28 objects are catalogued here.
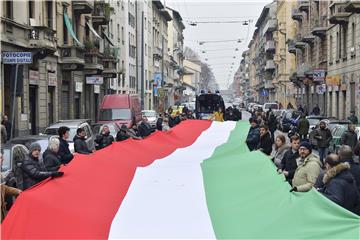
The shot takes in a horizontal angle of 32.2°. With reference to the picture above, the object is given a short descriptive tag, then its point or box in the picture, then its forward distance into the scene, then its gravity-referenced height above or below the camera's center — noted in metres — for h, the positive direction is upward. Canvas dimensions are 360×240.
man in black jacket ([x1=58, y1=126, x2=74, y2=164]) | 12.33 -0.92
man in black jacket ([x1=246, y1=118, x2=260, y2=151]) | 13.08 -0.78
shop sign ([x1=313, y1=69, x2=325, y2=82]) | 43.12 +1.82
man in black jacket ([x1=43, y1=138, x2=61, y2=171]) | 10.85 -0.96
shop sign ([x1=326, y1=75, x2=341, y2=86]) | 42.81 +1.45
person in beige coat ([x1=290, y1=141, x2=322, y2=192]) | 8.51 -0.93
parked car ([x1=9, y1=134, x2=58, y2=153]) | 14.85 -0.94
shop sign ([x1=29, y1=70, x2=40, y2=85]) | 29.85 +1.20
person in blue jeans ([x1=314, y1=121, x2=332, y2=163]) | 19.42 -1.15
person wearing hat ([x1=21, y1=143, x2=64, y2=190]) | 9.52 -1.05
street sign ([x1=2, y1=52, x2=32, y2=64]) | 17.50 +1.25
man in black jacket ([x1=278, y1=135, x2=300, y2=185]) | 9.73 -0.89
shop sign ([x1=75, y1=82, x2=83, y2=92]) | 39.97 +0.99
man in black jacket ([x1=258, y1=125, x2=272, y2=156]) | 12.76 -0.82
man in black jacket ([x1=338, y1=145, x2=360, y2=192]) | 8.50 -0.80
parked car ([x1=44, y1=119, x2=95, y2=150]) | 19.27 -0.88
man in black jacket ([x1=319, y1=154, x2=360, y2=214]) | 7.18 -0.99
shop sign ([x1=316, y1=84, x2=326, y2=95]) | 42.78 +0.85
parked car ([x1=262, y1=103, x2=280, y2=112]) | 61.69 -0.46
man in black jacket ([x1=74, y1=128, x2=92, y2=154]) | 13.93 -0.93
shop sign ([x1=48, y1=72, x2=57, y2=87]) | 33.53 +1.24
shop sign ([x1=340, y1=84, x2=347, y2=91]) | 41.84 +0.96
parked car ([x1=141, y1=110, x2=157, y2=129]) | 43.54 -0.98
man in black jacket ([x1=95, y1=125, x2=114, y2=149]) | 16.45 -0.99
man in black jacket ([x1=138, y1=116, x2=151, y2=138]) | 21.52 -0.98
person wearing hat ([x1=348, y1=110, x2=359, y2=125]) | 31.01 -0.89
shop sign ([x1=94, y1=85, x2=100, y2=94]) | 46.41 +0.96
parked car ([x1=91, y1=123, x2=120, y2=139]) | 23.78 -1.02
